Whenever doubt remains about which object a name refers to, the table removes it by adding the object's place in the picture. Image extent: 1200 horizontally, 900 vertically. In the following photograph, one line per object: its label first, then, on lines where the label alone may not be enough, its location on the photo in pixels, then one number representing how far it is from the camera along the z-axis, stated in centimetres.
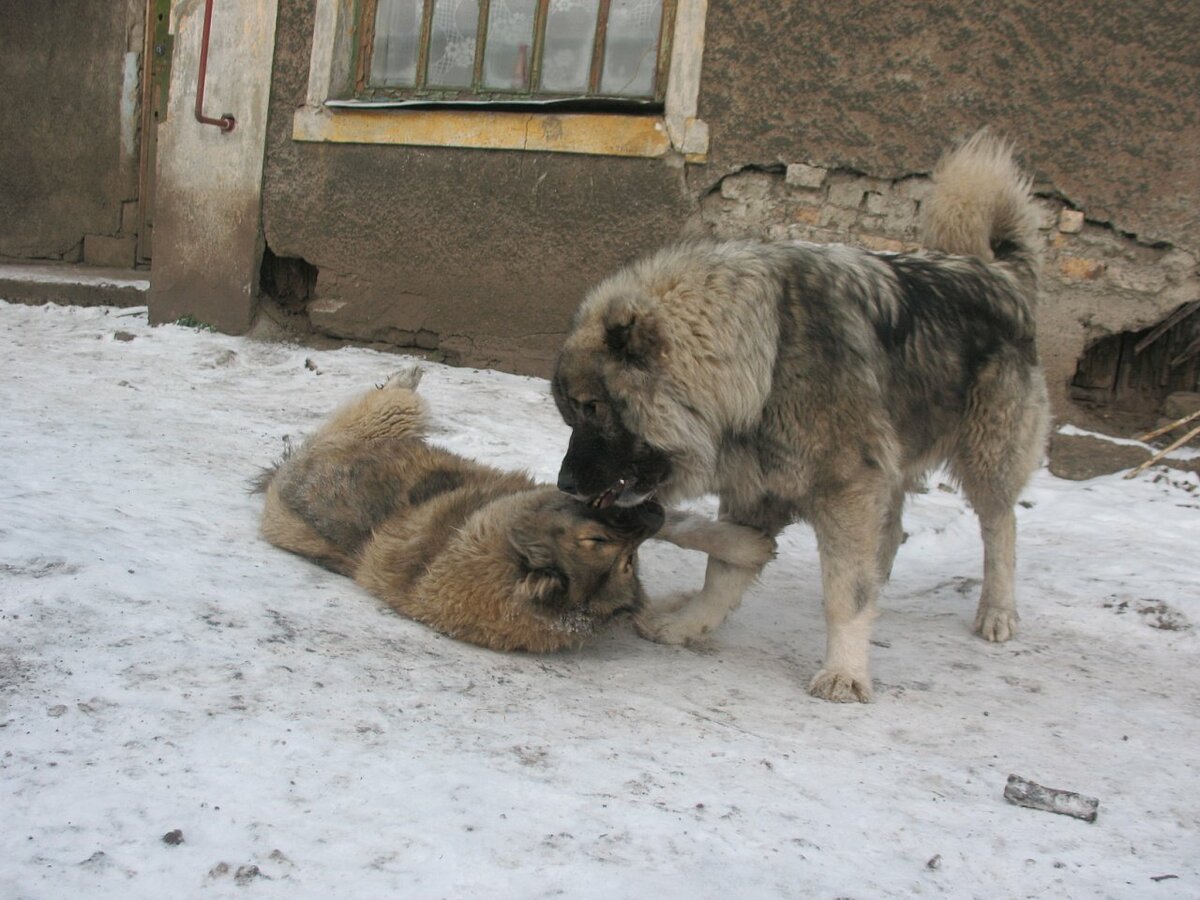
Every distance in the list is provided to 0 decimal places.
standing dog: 333
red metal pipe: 812
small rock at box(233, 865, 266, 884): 189
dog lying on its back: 347
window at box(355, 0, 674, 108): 705
